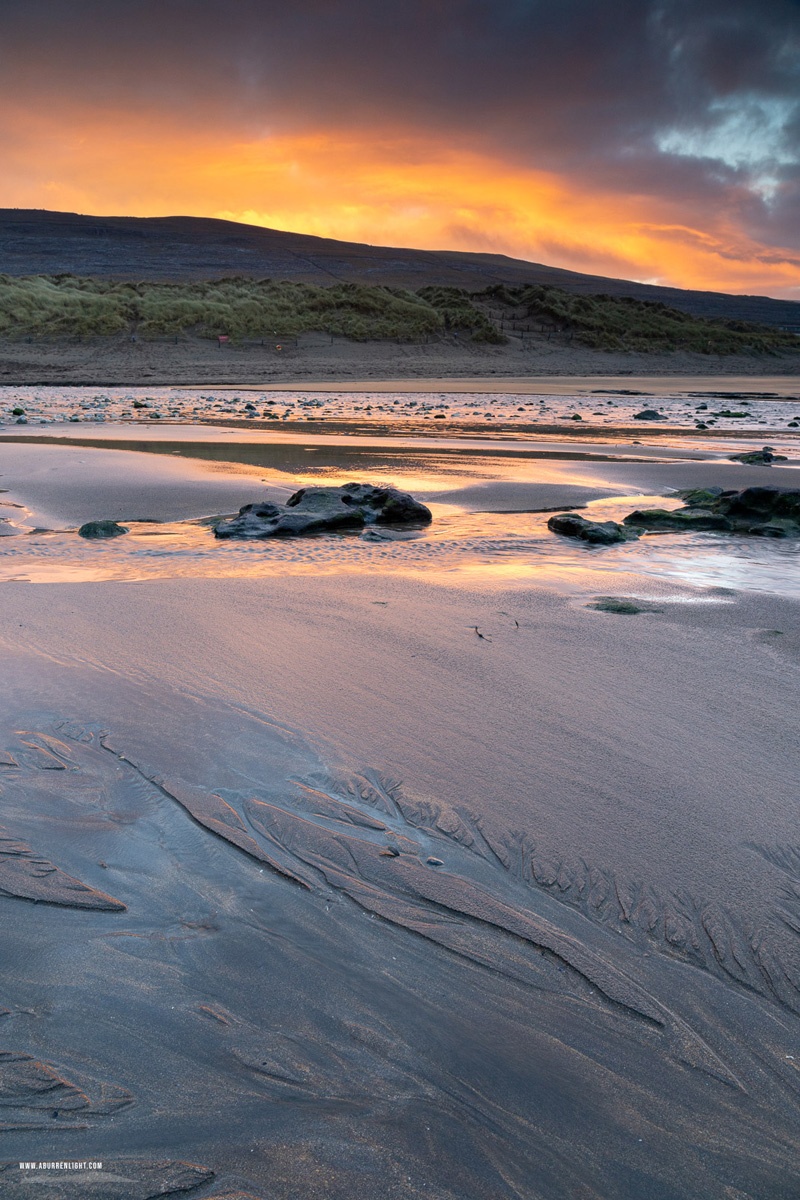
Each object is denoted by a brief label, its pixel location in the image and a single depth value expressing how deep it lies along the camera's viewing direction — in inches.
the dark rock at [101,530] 181.6
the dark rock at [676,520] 205.6
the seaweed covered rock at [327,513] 185.0
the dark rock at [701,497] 232.2
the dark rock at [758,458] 342.3
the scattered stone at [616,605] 133.0
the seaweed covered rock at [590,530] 185.6
